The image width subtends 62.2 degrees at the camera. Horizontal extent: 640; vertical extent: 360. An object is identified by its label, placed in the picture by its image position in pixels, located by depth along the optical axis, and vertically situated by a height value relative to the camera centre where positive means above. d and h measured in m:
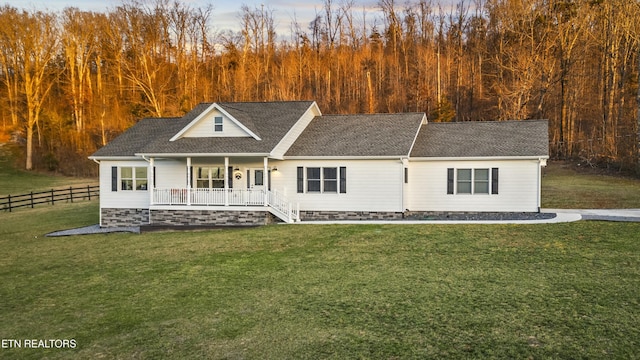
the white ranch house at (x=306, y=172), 20.34 -0.31
